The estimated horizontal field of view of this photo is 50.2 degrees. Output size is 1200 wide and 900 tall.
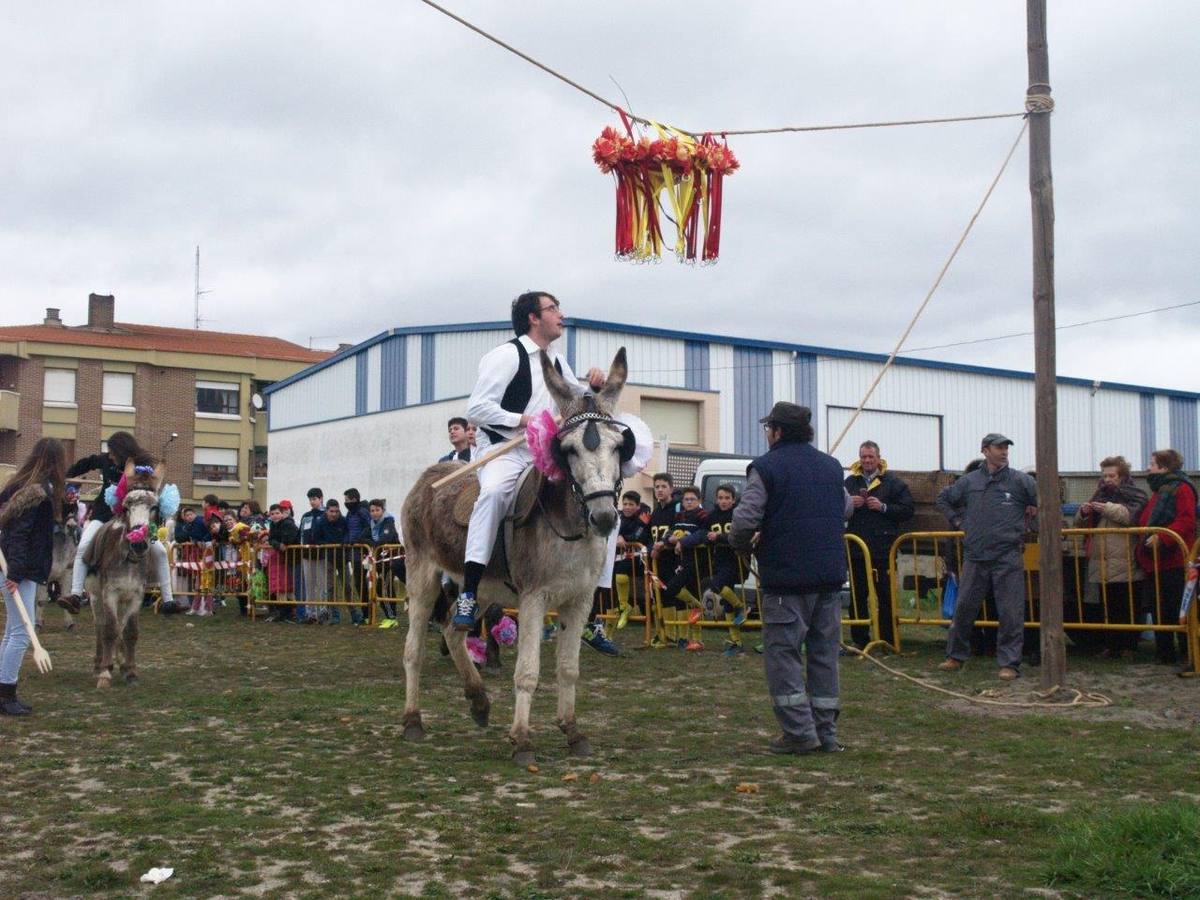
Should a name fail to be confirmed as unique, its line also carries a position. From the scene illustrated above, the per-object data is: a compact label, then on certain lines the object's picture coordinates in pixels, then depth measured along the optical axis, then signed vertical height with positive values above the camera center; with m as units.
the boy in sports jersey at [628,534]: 16.47 -0.08
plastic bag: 14.36 -0.76
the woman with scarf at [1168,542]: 12.09 -0.16
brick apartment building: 63.44 +6.98
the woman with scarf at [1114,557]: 12.45 -0.30
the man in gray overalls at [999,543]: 11.95 -0.16
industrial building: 38.09 +4.04
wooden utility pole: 10.10 +1.47
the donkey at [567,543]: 7.46 -0.09
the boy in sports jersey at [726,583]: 14.48 -0.63
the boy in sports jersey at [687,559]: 15.12 -0.38
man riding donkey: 8.17 +0.81
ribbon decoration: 9.66 +2.63
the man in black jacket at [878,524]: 14.05 +0.03
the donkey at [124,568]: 11.97 -0.35
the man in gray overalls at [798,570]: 8.13 -0.27
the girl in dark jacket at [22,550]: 9.84 -0.14
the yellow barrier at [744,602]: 13.95 -0.86
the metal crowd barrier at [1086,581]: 12.11 -0.56
